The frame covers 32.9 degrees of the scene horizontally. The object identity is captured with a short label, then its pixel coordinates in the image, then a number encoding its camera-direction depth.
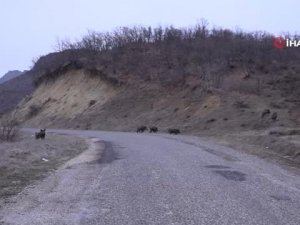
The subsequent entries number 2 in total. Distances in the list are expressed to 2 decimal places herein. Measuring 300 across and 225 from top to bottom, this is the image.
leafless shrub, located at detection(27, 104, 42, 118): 77.31
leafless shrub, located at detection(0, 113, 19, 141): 32.62
